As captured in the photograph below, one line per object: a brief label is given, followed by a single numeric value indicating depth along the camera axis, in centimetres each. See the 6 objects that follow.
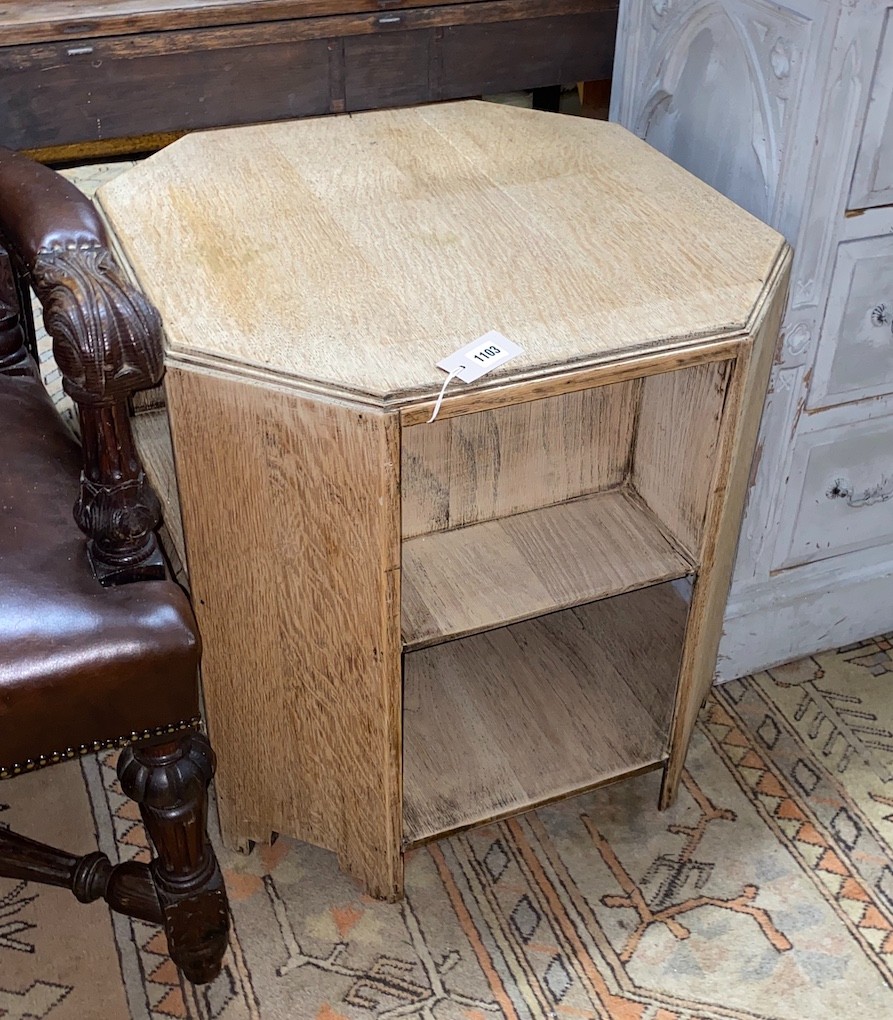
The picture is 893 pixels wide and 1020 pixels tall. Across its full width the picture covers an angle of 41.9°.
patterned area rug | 131
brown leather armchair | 91
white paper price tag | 104
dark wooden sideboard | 196
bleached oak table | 108
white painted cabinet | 130
